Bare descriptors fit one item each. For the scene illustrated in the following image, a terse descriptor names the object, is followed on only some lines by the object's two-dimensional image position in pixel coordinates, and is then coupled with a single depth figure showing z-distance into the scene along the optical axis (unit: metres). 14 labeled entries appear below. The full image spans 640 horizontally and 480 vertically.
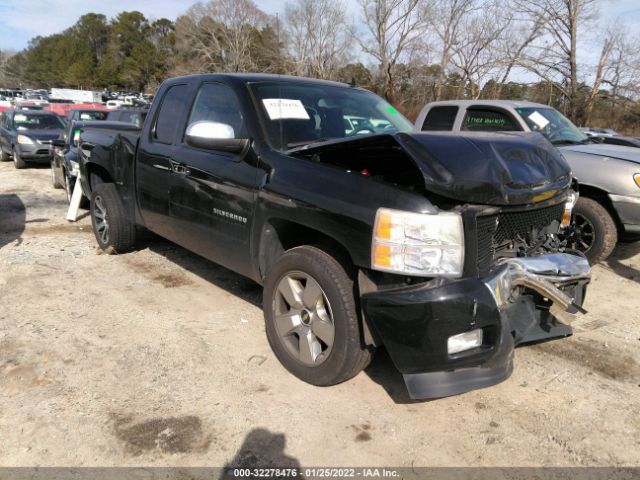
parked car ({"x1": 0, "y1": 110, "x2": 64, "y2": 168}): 13.40
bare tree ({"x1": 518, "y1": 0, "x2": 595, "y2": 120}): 27.12
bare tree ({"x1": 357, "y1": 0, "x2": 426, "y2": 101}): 33.69
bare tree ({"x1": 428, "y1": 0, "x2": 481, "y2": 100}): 31.98
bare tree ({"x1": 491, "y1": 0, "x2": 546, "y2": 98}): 28.09
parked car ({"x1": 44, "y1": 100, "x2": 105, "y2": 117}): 28.37
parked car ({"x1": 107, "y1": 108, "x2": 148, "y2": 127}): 12.26
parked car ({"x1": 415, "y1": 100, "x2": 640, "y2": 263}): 5.24
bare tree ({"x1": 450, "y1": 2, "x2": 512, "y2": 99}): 30.19
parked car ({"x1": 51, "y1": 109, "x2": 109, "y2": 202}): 8.12
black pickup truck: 2.50
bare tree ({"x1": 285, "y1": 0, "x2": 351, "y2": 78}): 41.16
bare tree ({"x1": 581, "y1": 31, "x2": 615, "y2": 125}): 27.58
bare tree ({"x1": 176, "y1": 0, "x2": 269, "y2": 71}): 51.09
